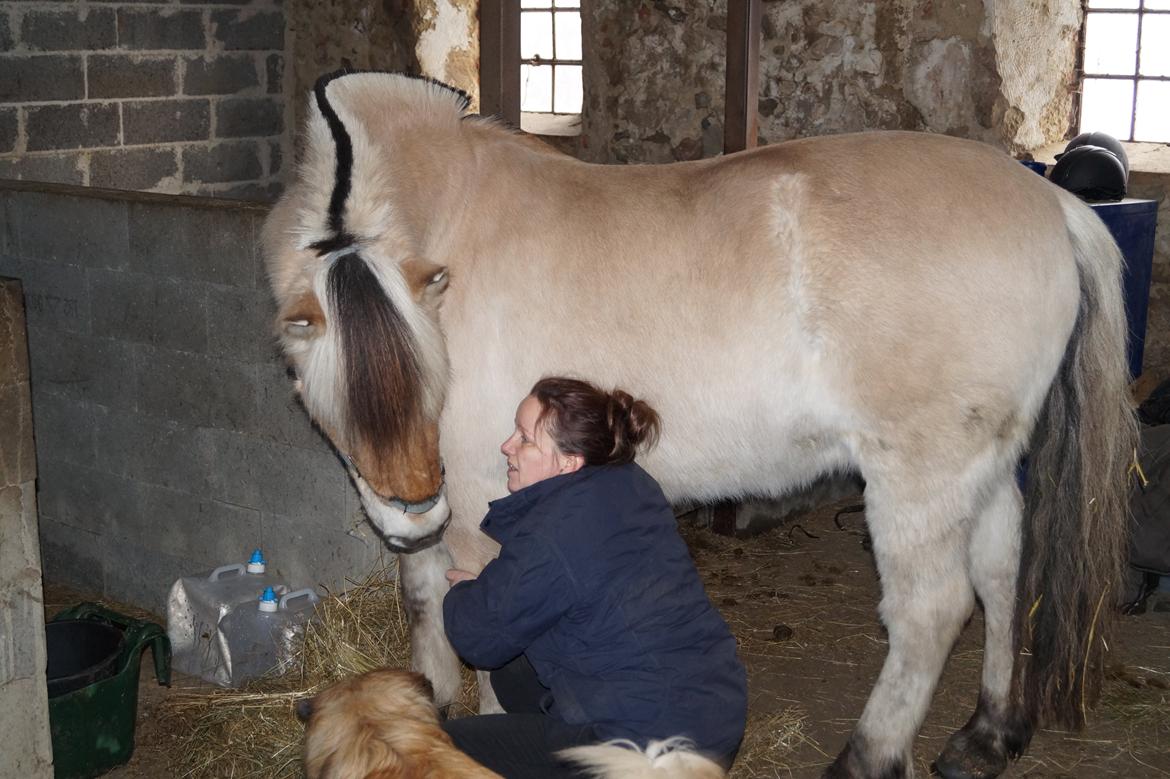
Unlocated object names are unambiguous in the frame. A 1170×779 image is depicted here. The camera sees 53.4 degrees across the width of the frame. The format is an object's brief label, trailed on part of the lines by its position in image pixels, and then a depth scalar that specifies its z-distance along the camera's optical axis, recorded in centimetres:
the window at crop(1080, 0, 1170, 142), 563
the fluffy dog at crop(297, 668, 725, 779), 192
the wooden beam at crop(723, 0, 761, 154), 419
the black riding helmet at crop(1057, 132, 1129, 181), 493
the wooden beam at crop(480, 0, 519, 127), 427
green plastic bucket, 318
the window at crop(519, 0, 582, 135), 729
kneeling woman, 217
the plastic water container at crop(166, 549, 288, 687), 373
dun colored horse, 272
